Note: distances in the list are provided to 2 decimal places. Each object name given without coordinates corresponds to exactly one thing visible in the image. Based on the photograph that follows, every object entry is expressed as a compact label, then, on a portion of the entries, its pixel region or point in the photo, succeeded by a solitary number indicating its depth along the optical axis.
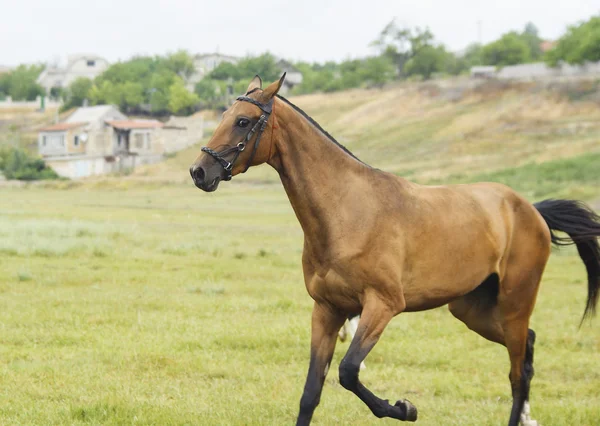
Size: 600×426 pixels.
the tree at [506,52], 103.50
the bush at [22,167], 71.81
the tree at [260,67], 112.94
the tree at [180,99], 106.94
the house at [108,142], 80.62
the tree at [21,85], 135.62
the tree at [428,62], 106.75
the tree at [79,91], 119.31
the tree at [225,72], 126.11
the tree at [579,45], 83.56
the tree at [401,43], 112.31
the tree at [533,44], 112.51
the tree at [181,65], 134.15
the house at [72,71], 143.38
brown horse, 6.14
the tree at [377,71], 109.12
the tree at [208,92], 113.75
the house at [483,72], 93.04
